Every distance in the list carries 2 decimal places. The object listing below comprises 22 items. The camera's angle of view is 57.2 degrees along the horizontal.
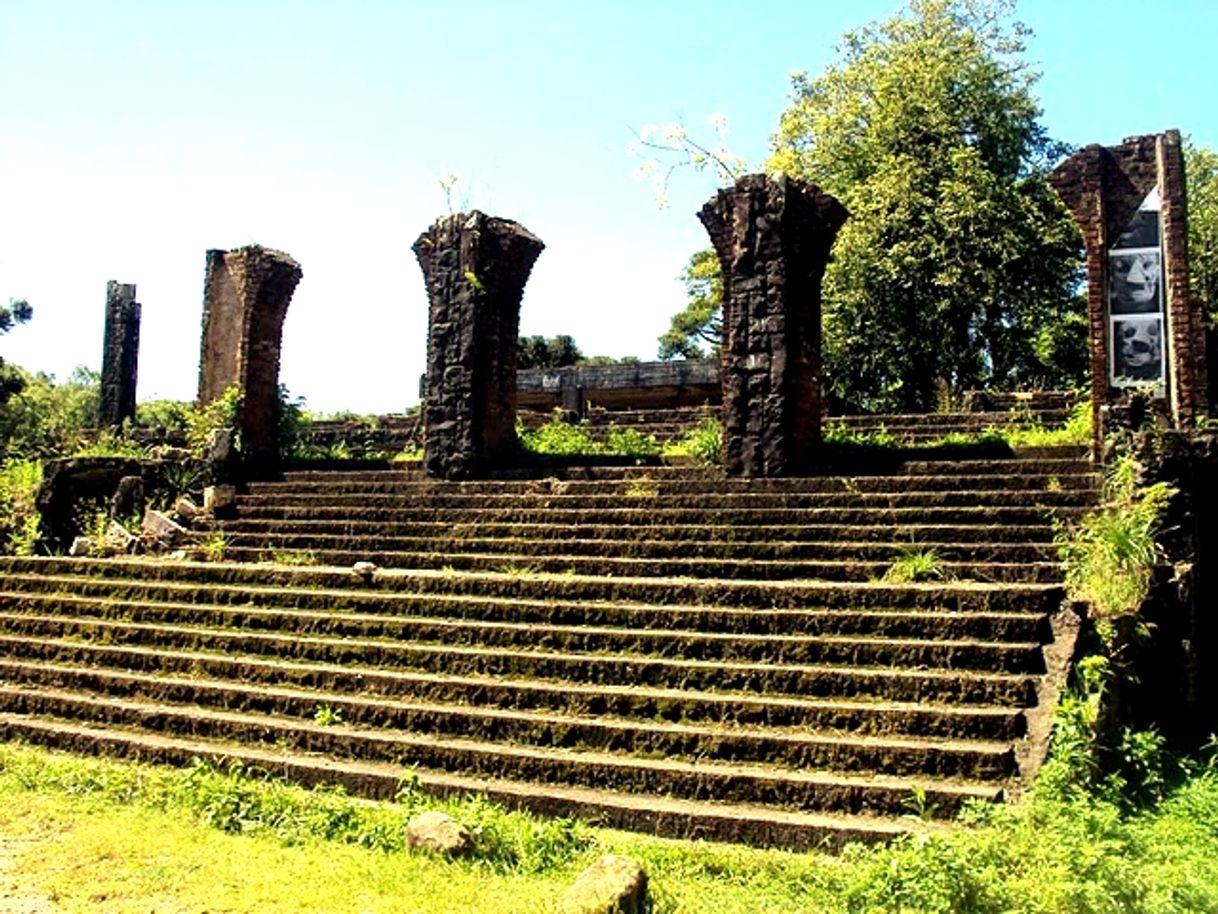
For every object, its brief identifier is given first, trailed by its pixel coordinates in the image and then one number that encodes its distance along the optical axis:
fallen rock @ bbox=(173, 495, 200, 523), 11.82
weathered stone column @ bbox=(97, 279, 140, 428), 21.42
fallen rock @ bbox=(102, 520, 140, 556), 11.30
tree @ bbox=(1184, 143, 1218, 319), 25.69
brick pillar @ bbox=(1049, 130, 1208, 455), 10.46
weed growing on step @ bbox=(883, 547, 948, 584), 7.58
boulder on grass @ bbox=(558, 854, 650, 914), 4.27
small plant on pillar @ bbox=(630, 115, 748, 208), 18.78
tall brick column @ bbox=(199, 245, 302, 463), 13.92
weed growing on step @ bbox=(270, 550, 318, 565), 10.23
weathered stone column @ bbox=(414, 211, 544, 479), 12.28
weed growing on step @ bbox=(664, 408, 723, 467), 11.02
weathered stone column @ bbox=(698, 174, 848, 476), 10.38
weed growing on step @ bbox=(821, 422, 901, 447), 10.63
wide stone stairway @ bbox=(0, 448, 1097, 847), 5.84
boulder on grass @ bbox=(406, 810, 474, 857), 5.19
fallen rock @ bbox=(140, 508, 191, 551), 11.17
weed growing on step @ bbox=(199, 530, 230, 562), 10.70
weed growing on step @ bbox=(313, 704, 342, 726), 7.07
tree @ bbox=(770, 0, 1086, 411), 21.47
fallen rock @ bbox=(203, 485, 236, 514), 11.88
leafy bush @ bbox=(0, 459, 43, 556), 12.07
